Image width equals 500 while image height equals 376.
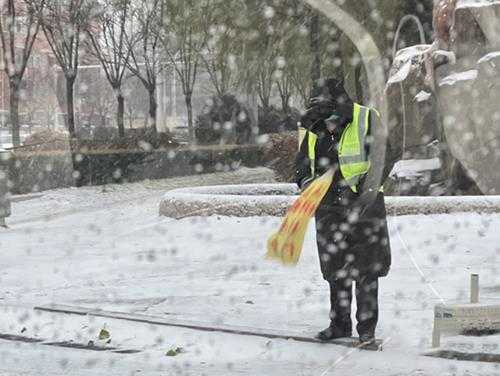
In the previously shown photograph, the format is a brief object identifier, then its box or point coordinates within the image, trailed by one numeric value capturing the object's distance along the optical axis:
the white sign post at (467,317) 11.22
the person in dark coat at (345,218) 11.19
